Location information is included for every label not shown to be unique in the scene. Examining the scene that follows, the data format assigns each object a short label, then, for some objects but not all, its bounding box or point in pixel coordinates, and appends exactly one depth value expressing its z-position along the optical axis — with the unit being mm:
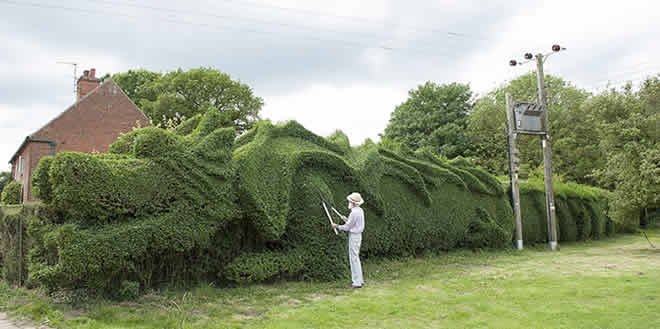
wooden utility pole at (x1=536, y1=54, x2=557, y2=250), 13086
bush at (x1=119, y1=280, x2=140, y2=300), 5545
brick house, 19297
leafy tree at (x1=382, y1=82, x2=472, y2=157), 24719
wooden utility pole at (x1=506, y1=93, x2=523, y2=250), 12484
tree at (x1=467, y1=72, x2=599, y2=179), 22984
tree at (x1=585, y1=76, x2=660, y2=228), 11359
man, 6898
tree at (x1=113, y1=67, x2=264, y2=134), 24672
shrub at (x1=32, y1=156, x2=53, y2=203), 5434
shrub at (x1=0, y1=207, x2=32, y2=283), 6754
